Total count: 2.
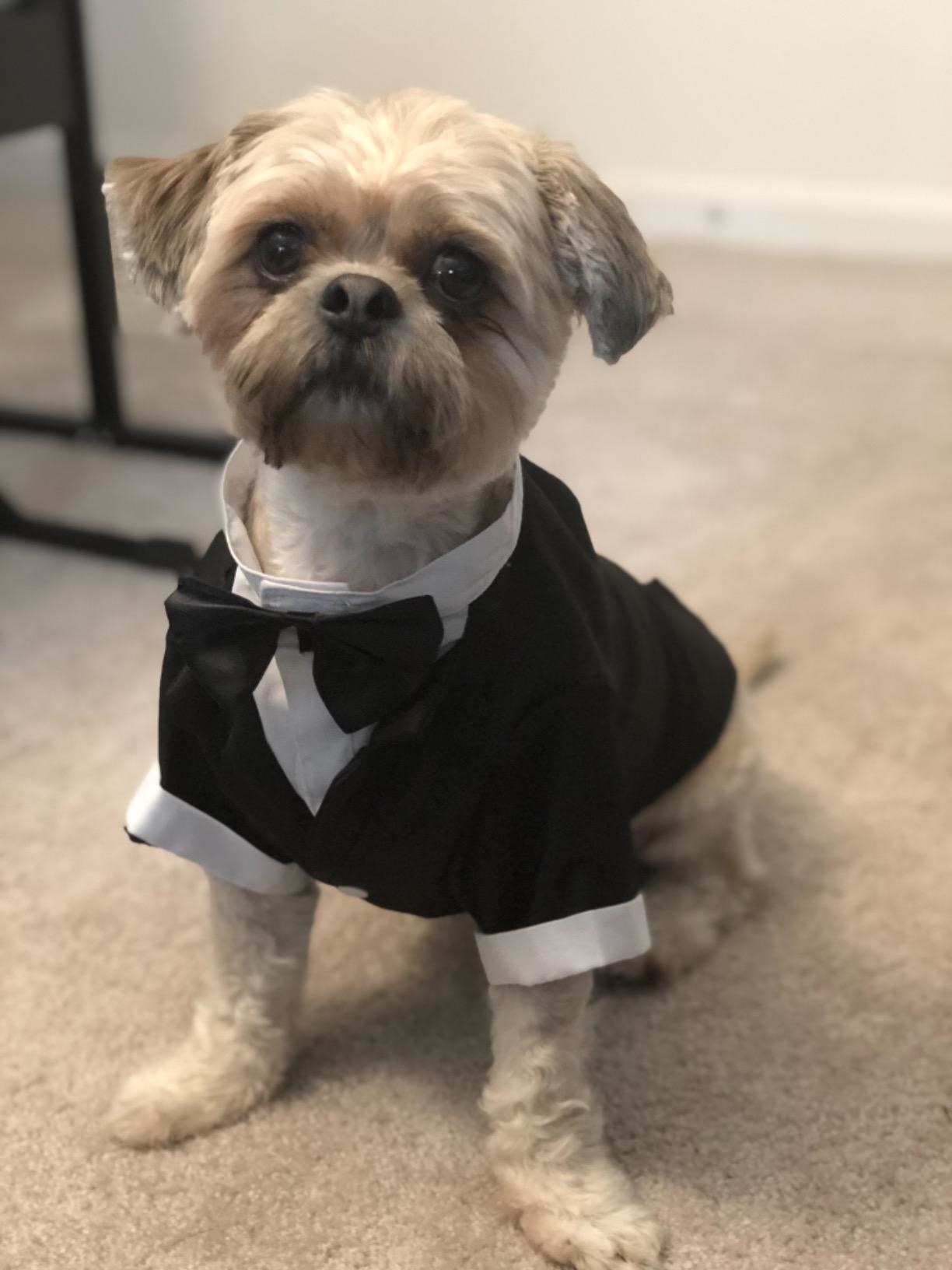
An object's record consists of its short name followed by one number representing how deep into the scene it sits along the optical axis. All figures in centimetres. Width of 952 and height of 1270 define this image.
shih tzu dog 90
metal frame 190
